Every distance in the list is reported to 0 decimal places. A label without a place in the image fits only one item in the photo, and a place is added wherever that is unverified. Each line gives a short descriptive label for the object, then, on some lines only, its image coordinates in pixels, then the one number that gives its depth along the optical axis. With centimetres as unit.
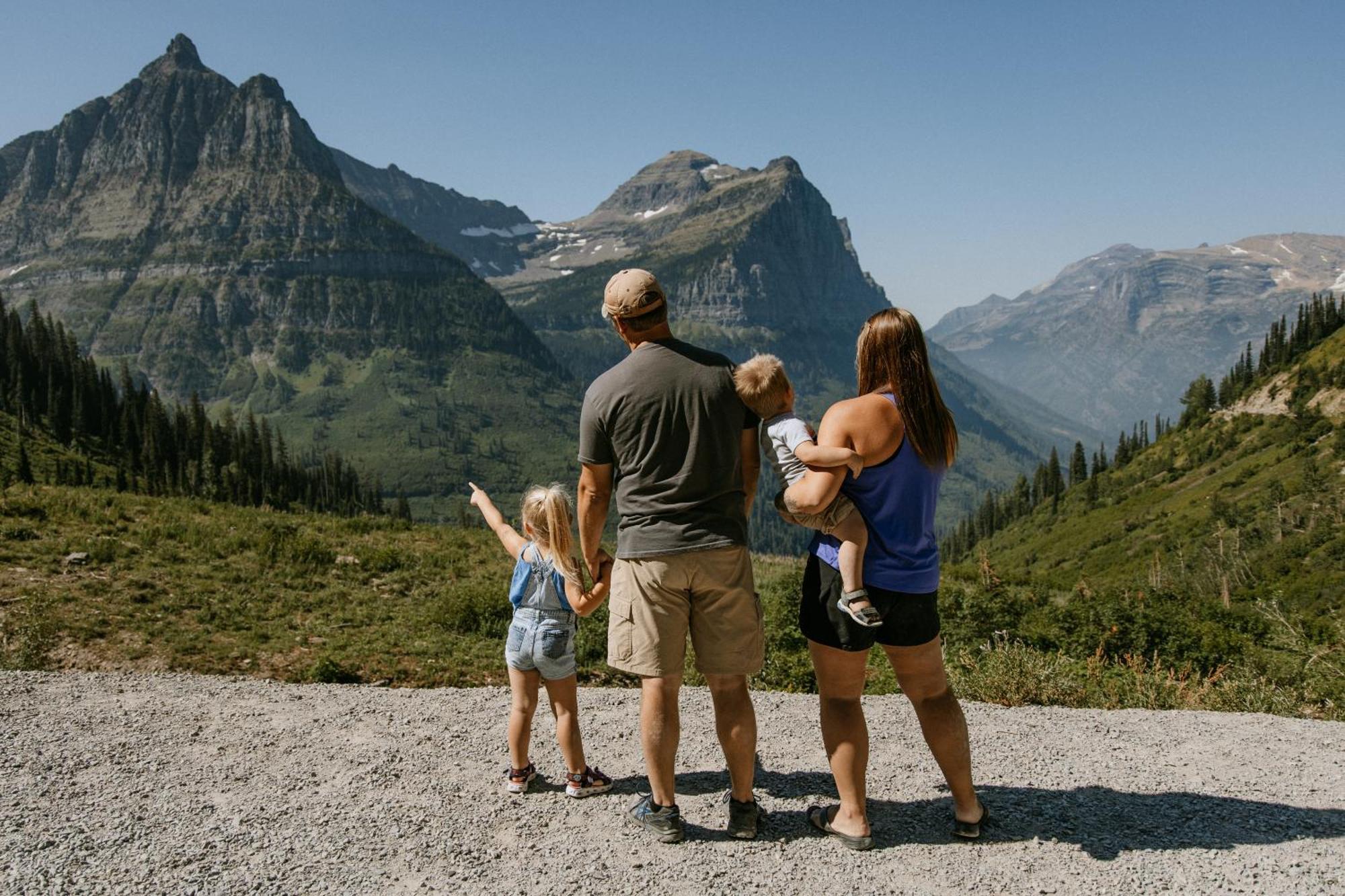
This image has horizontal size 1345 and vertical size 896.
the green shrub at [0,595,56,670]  1017
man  543
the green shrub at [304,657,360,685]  1048
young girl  645
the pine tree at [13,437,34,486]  4475
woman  534
